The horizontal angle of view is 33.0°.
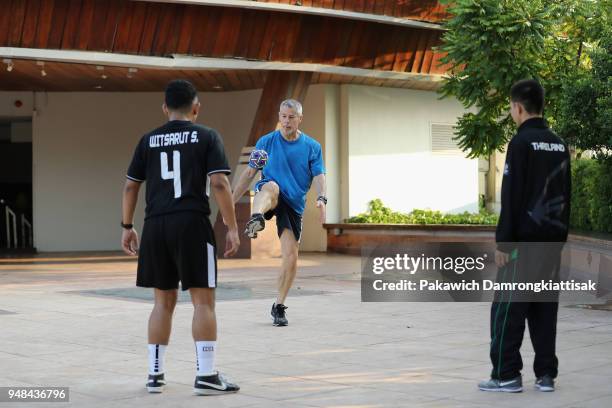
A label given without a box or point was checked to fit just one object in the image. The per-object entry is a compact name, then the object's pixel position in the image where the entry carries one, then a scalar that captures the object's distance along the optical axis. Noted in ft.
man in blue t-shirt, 31.63
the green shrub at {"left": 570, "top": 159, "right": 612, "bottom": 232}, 43.78
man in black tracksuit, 20.72
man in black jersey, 20.85
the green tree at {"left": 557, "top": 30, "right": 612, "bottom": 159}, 41.52
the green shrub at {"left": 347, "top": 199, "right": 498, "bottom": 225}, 69.21
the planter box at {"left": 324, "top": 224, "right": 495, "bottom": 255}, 64.75
